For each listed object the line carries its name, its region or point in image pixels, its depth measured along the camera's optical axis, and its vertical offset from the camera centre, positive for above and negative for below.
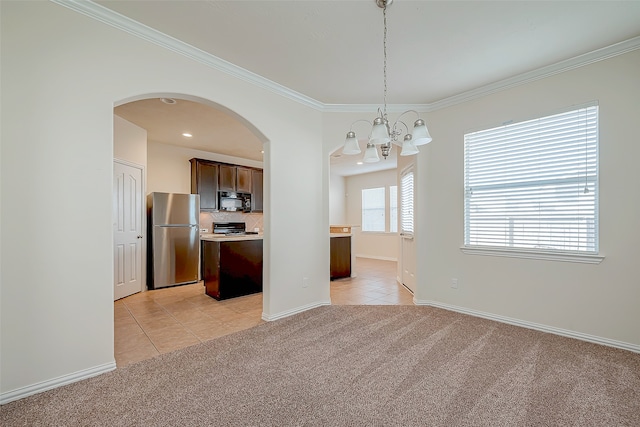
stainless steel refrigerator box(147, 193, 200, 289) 4.89 -0.51
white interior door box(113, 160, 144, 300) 4.27 -0.29
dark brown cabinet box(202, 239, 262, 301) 4.19 -0.89
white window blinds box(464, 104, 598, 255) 2.79 +0.28
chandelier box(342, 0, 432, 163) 2.16 +0.57
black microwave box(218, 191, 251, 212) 6.05 +0.20
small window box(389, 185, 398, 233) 8.41 +0.05
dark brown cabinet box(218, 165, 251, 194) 6.09 +0.70
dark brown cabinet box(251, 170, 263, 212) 6.64 +0.46
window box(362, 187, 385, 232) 8.75 +0.05
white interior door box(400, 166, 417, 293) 4.56 -0.38
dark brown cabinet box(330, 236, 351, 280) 5.55 -0.93
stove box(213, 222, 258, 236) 6.26 -0.39
